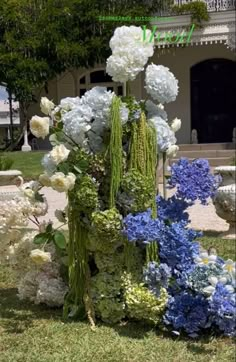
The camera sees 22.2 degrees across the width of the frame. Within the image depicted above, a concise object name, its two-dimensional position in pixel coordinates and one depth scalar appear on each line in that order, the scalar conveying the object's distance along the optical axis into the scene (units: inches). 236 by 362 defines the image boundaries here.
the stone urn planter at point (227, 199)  275.4
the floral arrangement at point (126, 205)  150.8
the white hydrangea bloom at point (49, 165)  154.4
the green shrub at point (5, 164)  459.5
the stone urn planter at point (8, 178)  369.8
